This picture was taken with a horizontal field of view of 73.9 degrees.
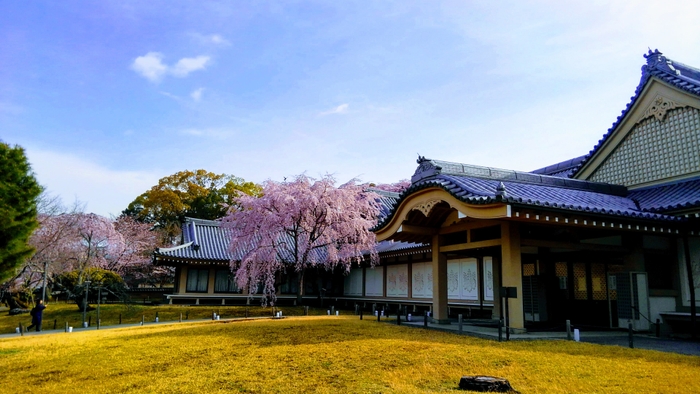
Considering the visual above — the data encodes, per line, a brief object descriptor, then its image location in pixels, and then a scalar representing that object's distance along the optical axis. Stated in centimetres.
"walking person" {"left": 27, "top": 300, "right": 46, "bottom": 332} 1883
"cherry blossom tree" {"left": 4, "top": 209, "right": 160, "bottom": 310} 2748
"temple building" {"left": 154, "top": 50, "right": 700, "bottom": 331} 1075
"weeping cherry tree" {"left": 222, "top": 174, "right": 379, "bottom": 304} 2419
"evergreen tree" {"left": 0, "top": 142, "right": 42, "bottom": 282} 1307
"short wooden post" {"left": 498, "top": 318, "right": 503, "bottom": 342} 940
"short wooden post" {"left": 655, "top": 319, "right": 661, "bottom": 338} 1117
